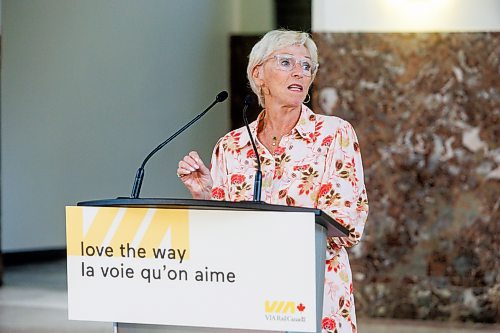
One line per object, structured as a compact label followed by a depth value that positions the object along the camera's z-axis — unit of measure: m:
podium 4.60
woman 5.34
